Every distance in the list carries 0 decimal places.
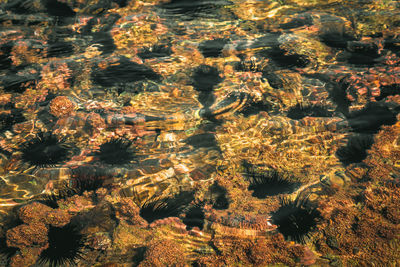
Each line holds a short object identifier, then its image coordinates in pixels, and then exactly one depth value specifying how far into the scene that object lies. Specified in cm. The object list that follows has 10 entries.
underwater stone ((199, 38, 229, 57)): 497
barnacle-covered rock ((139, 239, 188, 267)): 228
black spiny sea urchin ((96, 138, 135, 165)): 328
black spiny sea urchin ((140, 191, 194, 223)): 270
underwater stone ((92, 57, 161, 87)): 450
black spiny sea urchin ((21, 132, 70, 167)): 325
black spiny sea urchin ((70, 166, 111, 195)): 300
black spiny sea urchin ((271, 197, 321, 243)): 241
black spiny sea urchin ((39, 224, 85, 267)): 233
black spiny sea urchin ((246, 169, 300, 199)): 283
